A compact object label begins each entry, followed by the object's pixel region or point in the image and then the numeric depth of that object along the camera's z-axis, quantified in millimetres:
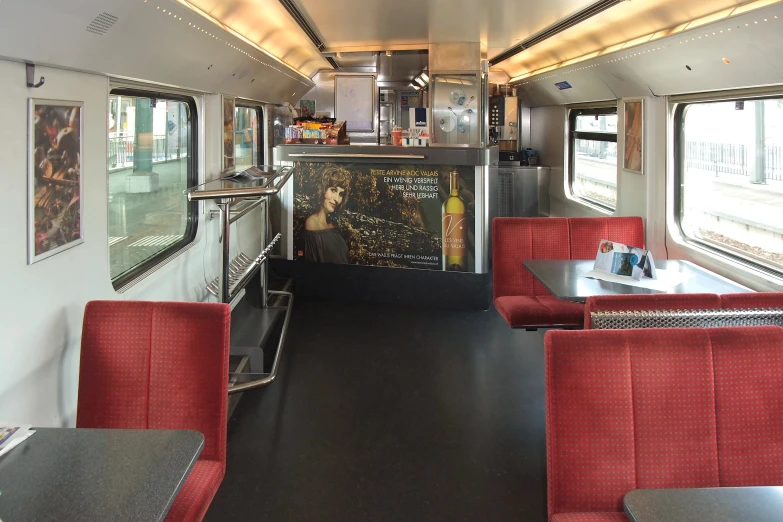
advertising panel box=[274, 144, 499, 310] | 5398
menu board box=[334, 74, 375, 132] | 6605
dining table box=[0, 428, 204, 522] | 1349
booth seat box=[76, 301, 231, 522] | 2107
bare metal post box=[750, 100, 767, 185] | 3619
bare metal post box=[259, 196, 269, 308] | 5051
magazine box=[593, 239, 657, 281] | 3291
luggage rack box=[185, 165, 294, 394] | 3338
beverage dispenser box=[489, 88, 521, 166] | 8164
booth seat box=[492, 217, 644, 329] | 4035
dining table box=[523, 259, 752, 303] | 3078
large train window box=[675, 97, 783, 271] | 3559
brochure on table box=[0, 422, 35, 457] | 1588
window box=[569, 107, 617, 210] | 6138
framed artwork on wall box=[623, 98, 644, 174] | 4883
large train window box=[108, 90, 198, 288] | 3225
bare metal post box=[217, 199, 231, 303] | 3471
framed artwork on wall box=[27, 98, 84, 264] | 2178
